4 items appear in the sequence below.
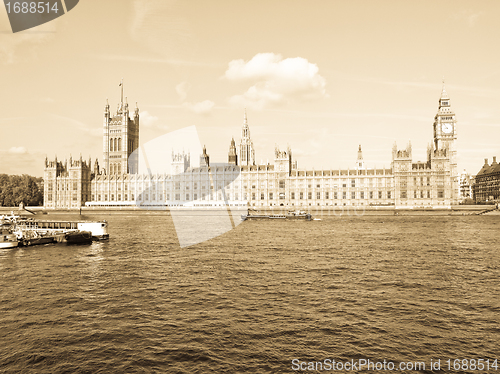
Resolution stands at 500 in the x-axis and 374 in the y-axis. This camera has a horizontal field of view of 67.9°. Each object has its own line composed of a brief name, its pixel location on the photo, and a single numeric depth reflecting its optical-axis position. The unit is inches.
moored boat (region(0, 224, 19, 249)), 1970.6
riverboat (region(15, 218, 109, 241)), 2256.8
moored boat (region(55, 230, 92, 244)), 2140.4
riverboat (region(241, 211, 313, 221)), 3991.1
